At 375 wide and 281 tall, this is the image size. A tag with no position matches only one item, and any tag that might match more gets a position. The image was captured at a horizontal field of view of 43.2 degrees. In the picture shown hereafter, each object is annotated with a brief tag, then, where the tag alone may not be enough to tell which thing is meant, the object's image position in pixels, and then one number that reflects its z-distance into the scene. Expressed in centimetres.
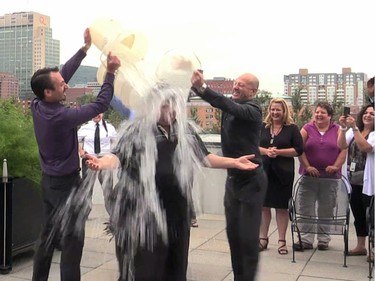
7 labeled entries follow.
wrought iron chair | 537
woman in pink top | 561
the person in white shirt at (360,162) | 512
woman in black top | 567
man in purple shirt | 358
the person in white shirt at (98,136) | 748
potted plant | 478
